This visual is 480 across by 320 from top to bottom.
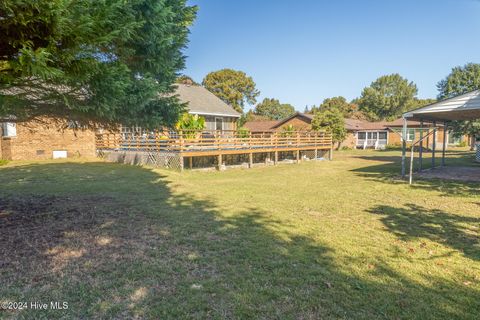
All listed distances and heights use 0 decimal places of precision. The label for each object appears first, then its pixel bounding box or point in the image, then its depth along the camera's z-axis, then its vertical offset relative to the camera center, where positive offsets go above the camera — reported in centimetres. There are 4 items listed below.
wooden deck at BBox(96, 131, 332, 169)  1404 -17
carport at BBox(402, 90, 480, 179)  1023 +104
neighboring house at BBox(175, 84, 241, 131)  2361 +274
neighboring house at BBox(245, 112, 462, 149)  3616 +72
